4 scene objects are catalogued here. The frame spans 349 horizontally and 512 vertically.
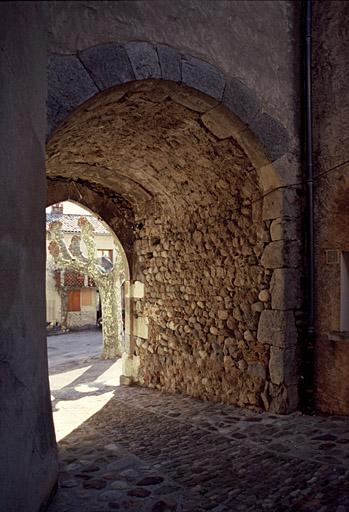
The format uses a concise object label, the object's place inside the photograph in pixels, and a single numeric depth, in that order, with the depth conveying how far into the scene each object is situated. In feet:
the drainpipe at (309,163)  12.57
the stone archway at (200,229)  11.87
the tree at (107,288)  37.73
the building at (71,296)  71.00
